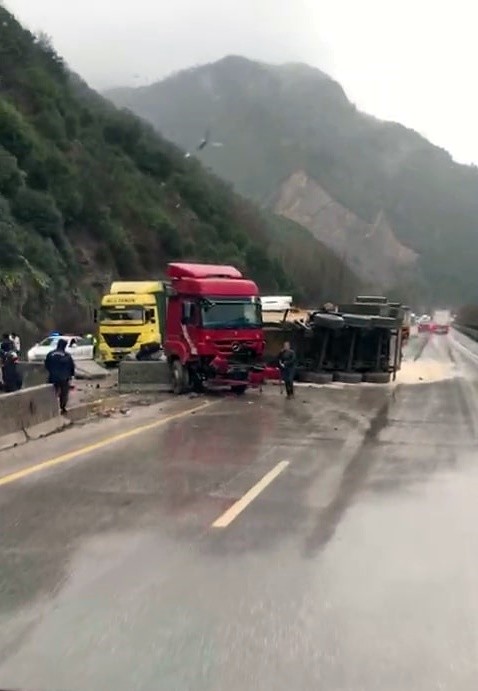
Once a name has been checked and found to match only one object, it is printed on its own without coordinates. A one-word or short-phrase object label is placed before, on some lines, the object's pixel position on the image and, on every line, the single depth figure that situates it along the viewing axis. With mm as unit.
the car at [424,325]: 106812
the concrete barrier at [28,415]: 14195
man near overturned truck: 24281
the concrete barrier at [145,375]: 26281
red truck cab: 25094
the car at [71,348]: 36312
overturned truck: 30000
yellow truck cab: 37344
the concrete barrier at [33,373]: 27164
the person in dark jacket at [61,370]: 18047
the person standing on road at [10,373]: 20891
